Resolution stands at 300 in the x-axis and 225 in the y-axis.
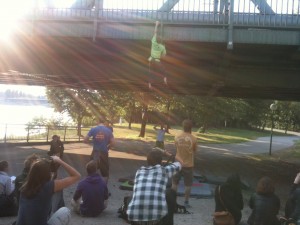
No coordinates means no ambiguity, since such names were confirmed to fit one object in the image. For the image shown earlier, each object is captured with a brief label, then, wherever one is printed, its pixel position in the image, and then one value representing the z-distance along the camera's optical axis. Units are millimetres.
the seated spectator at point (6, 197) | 5469
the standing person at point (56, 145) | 10141
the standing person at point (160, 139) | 14623
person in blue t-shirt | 7715
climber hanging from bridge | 8725
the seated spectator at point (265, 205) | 4694
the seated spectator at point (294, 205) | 4922
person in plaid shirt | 3668
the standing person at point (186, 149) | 6385
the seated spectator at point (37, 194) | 3418
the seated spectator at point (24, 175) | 4759
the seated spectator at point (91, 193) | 5771
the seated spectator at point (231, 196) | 5082
